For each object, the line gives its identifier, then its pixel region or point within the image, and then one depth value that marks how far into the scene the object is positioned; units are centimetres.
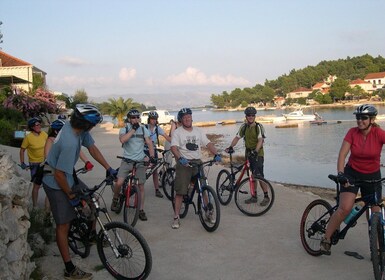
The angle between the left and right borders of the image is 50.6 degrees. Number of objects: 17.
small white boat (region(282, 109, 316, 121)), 6728
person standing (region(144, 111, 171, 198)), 930
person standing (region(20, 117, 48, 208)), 743
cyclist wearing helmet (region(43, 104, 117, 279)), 423
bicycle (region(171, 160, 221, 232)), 625
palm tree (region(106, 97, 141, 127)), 4412
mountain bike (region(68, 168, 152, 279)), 430
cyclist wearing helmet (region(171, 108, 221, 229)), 652
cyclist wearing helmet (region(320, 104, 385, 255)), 466
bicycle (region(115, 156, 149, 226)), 650
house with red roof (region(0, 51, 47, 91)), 4184
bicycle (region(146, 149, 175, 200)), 902
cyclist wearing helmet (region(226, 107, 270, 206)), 771
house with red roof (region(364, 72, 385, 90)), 15551
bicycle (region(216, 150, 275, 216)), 744
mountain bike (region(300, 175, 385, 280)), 417
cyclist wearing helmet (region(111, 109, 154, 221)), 702
